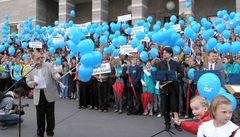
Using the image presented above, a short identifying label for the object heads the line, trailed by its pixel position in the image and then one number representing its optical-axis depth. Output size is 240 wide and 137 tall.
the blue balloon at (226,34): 11.40
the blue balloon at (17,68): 14.63
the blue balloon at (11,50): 15.63
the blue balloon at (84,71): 6.05
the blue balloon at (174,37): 9.98
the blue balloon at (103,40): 12.27
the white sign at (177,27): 12.99
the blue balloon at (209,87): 4.64
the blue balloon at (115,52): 11.48
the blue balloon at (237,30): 11.28
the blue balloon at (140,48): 11.49
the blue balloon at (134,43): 11.67
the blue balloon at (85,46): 6.01
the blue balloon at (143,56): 10.63
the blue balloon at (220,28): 12.30
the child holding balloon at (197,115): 3.58
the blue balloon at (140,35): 12.55
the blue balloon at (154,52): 10.68
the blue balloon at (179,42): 10.43
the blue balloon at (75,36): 6.50
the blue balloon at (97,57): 6.07
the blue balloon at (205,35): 11.67
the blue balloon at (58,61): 13.44
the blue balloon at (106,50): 11.52
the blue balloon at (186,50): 11.07
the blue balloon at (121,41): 12.30
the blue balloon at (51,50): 13.87
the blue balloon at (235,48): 9.59
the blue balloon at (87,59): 5.95
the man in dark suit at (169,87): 7.93
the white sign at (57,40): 14.33
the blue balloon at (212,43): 10.31
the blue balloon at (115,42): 12.36
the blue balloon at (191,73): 9.02
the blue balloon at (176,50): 10.20
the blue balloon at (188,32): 11.58
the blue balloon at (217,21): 13.21
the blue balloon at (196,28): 12.52
